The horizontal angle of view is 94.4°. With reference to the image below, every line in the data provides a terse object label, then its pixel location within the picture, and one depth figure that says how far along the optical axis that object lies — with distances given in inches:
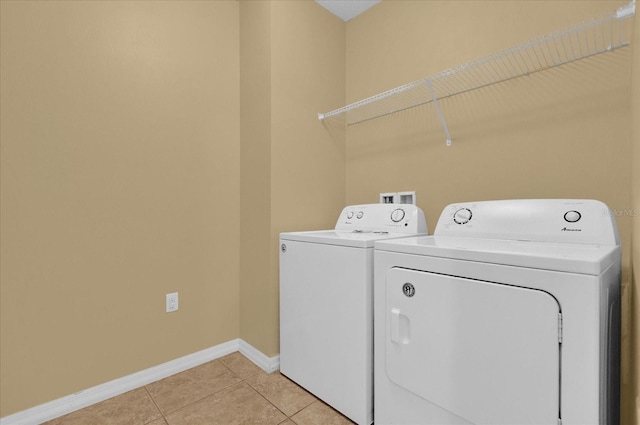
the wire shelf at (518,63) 47.1
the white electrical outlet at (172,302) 66.2
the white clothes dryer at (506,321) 28.8
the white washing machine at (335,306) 48.6
